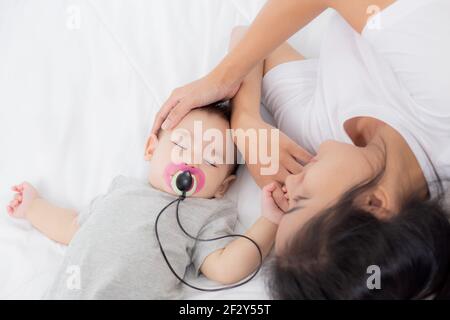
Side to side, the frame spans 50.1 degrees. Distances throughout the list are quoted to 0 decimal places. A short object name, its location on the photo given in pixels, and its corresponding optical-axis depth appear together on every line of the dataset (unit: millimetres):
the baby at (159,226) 976
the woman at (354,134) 816
